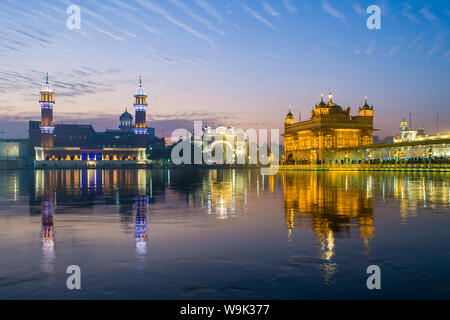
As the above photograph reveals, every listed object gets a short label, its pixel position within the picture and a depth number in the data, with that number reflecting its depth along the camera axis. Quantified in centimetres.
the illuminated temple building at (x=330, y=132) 12162
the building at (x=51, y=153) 19362
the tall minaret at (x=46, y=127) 19825
